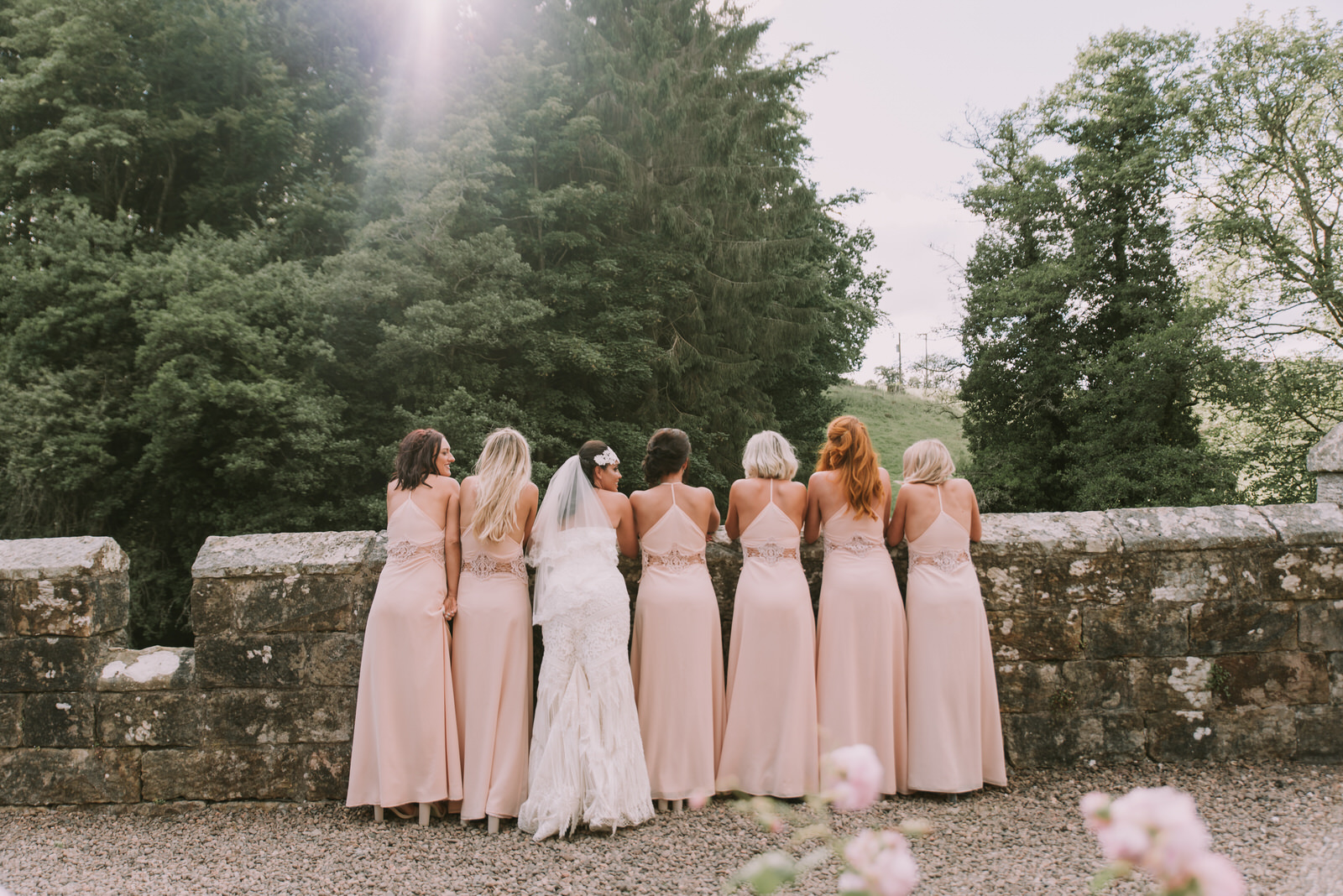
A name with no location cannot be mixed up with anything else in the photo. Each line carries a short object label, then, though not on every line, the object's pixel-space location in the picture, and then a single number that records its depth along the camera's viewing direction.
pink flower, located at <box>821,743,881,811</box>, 1.07
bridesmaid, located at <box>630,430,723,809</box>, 3.60
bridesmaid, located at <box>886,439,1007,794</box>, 3.63
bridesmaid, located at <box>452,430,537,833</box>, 3.50
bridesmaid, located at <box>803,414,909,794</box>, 3.68
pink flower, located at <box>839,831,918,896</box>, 1.00
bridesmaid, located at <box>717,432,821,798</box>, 3.62
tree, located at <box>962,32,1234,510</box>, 15.24
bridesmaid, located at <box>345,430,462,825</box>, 3.50
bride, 3.34
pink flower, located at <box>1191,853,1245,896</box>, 0.87
